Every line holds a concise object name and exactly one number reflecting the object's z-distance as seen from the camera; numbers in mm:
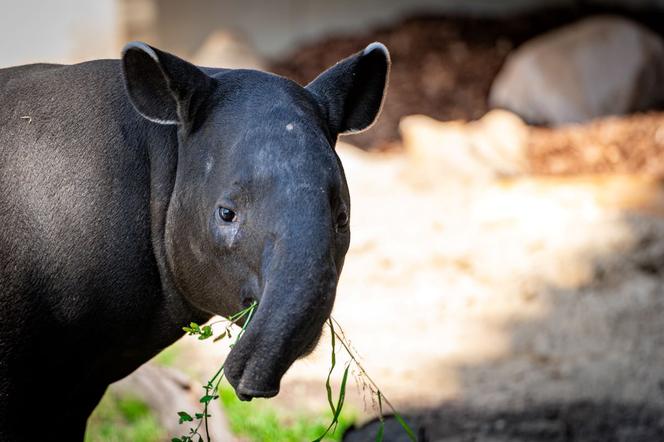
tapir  6121
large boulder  21094
